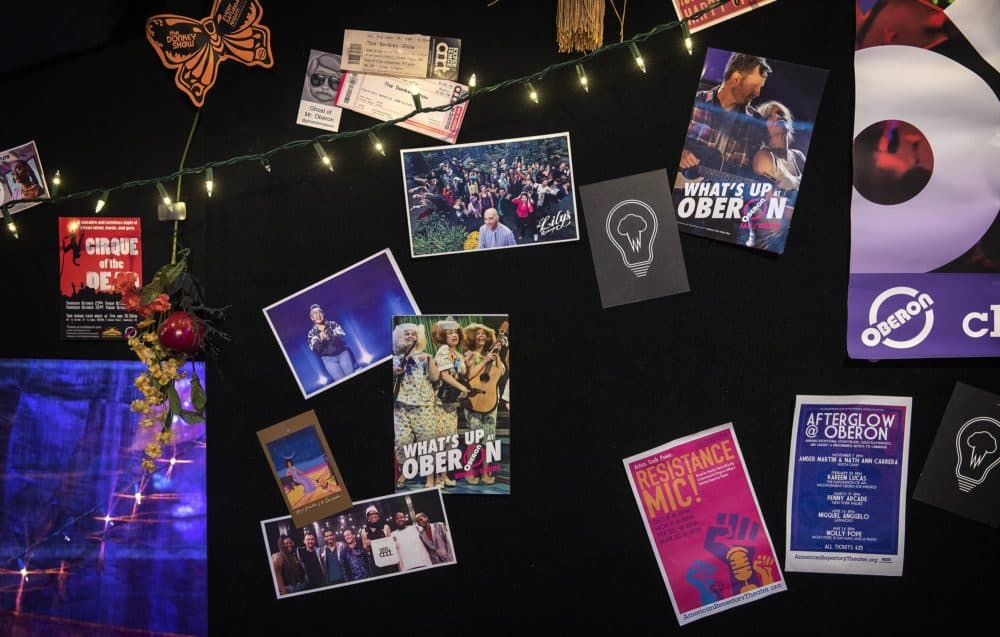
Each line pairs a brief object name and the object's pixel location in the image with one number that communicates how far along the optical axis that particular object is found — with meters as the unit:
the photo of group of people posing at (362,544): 1.52
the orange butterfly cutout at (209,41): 1.51
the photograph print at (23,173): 1.59
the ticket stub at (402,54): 1.47
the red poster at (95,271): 1.57
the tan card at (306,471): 1.54
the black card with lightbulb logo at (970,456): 1.43
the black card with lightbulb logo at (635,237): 1.45
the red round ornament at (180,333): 1.43
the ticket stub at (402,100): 1.48
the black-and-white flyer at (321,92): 1.50
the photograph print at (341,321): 1.51
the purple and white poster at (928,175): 1.39
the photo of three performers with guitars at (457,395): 1.50
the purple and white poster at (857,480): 1.44
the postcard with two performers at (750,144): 1.42
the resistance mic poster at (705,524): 1.46
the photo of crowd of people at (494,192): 1.47
